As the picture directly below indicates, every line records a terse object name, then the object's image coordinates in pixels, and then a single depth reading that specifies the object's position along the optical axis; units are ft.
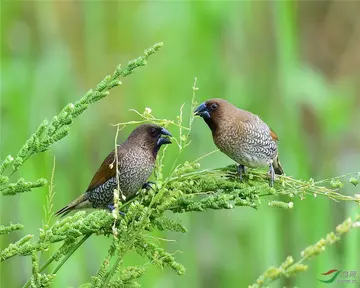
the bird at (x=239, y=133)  25.44
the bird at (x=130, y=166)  23.48
